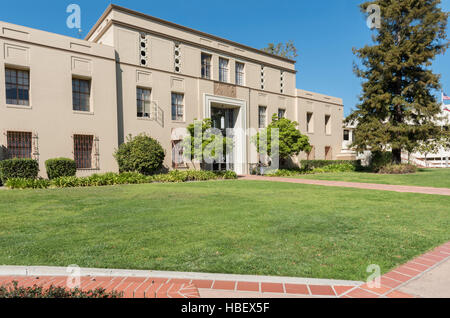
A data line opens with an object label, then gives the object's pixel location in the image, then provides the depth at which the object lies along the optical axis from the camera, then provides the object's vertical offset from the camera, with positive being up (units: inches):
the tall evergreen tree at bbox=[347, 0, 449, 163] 846.5 +266.3
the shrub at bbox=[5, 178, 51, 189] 449.7 -38.2
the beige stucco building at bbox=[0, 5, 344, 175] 555.8 +193.3
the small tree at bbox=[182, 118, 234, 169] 661.9 +40.7
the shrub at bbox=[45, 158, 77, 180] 545.6 -14.0
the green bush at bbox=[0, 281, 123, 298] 89.5 -46.0
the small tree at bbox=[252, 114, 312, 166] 811.5 +53.6
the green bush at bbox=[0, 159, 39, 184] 488.7 -13.3
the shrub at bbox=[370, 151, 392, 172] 960.9 -13.9
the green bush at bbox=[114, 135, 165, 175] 618.8 +10.4
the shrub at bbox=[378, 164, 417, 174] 858.8 -46.4
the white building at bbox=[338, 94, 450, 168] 1168.8 -10.2
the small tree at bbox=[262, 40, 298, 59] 1472.7 +620.9
